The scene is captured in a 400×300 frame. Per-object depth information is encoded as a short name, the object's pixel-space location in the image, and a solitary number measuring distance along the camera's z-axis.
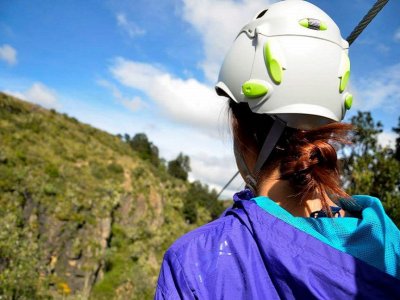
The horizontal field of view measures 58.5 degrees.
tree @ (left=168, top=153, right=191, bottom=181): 69.94
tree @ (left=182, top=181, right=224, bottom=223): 50.59
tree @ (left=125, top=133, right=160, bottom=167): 62.04
